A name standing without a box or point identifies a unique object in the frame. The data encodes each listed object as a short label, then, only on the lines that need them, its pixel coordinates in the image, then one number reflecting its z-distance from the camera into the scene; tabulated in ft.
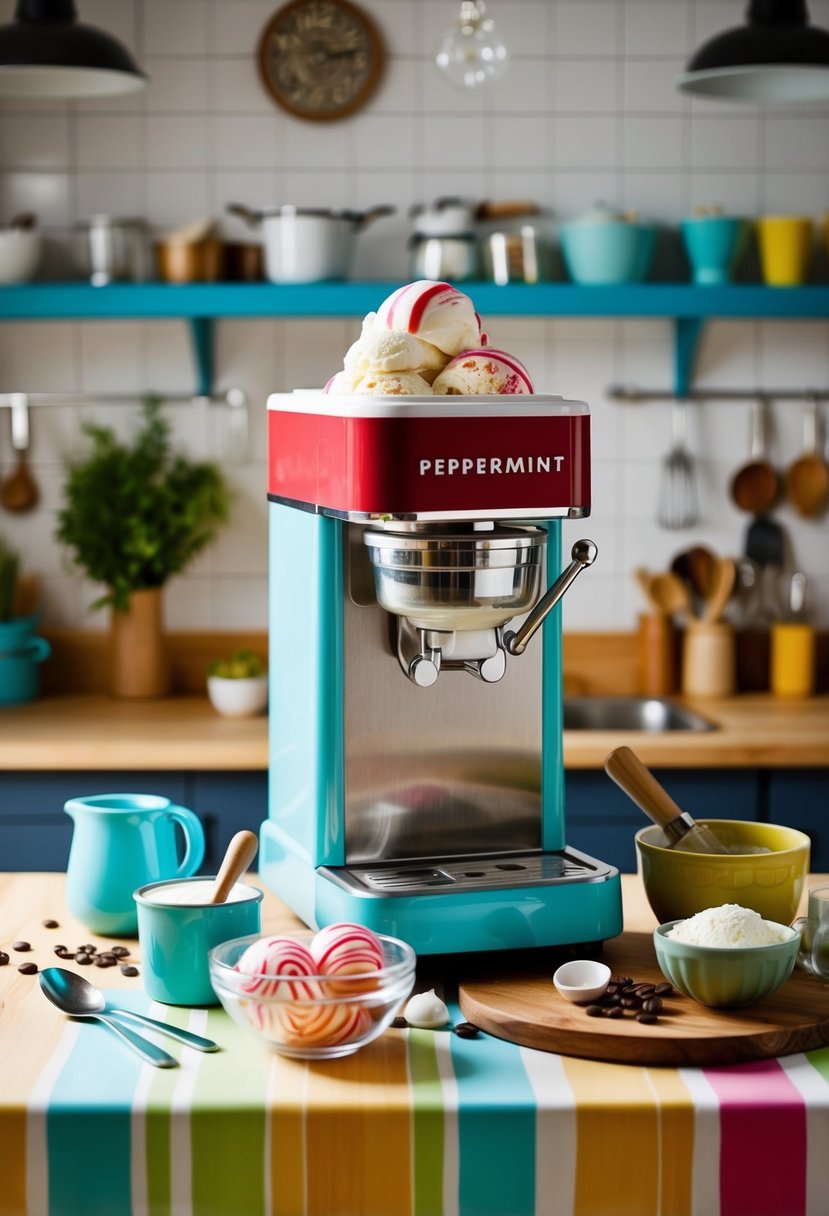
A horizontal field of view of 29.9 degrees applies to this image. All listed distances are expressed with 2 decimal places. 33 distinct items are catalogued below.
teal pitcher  4.99
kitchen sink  10.57
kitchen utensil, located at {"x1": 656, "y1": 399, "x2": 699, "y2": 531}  10.94
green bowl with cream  4.14
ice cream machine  4.41
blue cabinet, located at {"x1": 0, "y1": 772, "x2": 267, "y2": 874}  9.09
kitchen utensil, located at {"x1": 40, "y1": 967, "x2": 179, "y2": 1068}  3.99
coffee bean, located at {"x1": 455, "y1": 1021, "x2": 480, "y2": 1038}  4.22
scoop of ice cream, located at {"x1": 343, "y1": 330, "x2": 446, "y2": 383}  4.52
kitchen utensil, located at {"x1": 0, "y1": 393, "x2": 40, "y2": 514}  10.81
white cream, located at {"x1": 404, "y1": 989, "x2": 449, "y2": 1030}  4.27
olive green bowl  4.66
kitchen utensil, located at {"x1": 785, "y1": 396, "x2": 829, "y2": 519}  10.95
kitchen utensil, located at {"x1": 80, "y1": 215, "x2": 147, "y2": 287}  10.07
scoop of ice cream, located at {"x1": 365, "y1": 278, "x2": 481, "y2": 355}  4.57
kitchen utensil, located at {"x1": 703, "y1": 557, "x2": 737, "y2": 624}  10.71
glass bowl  3.90
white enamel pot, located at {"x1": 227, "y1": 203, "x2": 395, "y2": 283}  9.73
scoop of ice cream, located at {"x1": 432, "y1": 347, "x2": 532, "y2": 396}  4.54
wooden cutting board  4.02
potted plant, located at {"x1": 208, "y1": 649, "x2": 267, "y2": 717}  9.95
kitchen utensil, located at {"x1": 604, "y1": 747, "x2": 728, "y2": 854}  4.86
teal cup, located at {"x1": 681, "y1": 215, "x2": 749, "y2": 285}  10.15
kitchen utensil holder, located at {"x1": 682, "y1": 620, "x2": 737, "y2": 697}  10.61
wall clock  10.48
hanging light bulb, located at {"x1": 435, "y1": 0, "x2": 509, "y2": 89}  8.26
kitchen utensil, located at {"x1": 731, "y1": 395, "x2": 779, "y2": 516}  10.95
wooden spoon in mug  4.45
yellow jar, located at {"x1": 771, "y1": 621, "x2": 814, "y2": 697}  10.69
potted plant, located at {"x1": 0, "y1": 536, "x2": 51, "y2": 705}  10.27
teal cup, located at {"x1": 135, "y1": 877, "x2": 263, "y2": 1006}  4.36
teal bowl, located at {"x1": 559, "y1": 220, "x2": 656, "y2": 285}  10.01
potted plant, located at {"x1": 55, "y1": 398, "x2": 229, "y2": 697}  10.28
